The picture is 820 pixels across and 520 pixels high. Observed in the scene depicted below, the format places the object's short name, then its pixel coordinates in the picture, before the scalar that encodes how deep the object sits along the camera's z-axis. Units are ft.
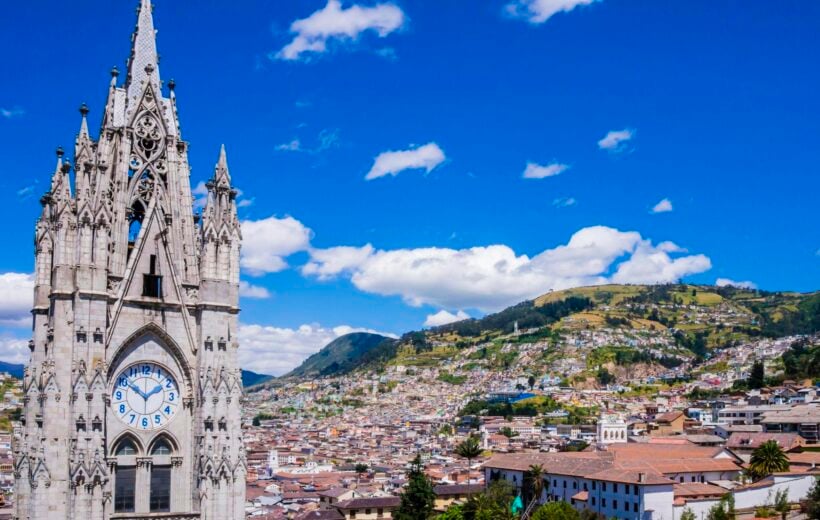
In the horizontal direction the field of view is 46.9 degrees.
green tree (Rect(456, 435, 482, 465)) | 360.09
